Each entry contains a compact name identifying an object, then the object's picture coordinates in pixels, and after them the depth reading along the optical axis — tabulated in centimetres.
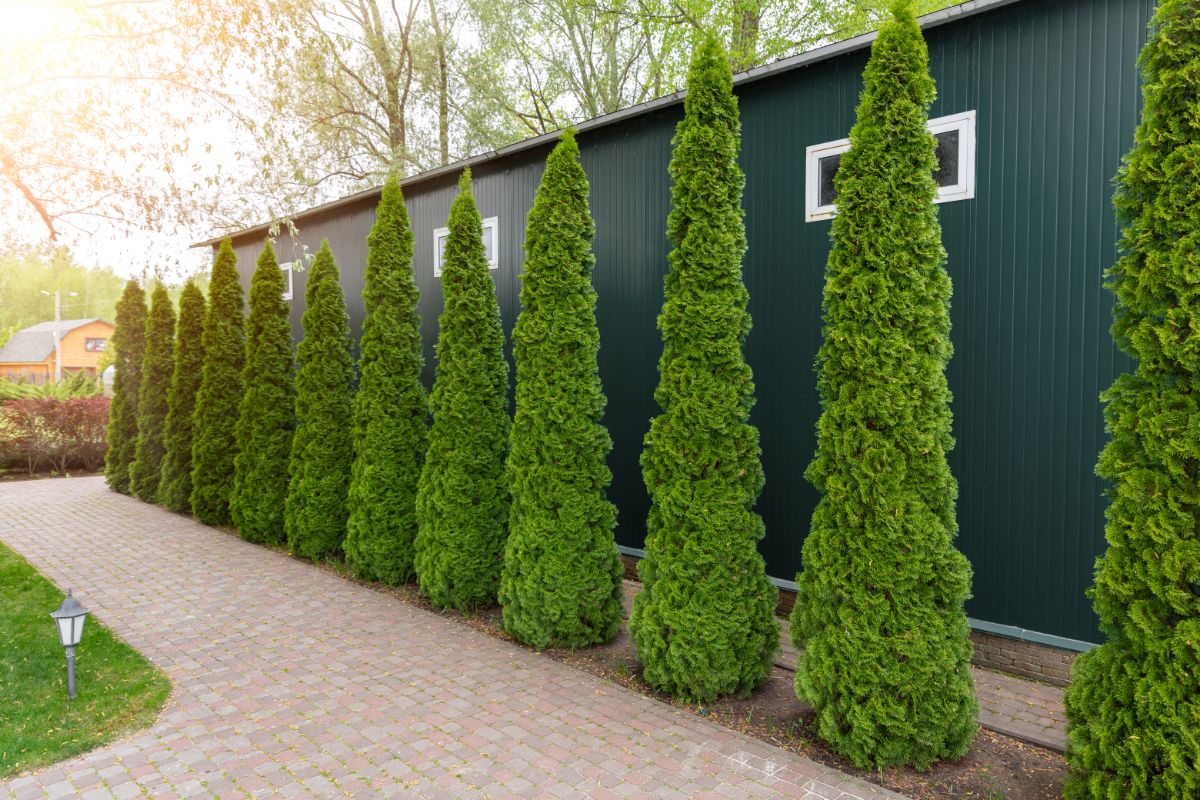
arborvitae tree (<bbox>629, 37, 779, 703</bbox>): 451
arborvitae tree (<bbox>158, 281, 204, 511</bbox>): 1115
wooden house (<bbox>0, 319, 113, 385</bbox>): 3734
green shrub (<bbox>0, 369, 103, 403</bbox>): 1503
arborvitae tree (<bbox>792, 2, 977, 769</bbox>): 371
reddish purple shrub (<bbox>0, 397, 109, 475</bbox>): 1467
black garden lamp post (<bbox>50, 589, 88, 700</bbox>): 459
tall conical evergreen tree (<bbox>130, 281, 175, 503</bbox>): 1219
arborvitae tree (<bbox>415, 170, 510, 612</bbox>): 638
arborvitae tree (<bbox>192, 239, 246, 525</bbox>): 1016
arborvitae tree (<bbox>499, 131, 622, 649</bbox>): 546
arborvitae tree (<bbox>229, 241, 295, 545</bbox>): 908
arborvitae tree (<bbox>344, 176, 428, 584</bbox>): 727
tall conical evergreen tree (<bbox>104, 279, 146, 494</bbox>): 1320
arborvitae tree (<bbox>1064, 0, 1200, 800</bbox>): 296
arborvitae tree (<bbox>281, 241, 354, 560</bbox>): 818
